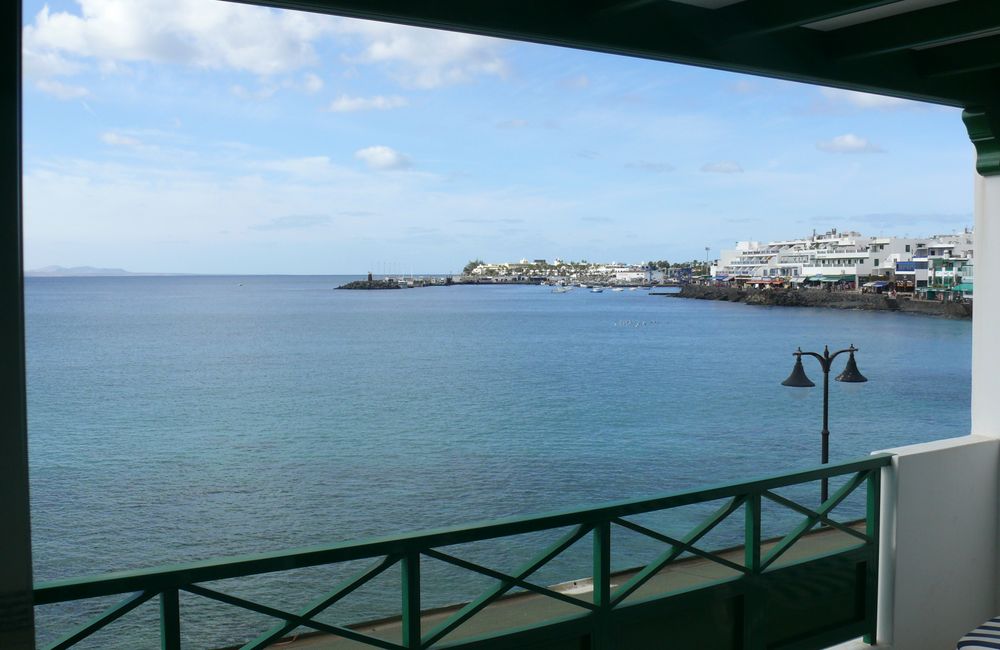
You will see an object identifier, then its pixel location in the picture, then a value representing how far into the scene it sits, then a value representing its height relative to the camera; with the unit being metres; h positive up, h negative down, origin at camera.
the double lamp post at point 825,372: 12.12 -1.24
